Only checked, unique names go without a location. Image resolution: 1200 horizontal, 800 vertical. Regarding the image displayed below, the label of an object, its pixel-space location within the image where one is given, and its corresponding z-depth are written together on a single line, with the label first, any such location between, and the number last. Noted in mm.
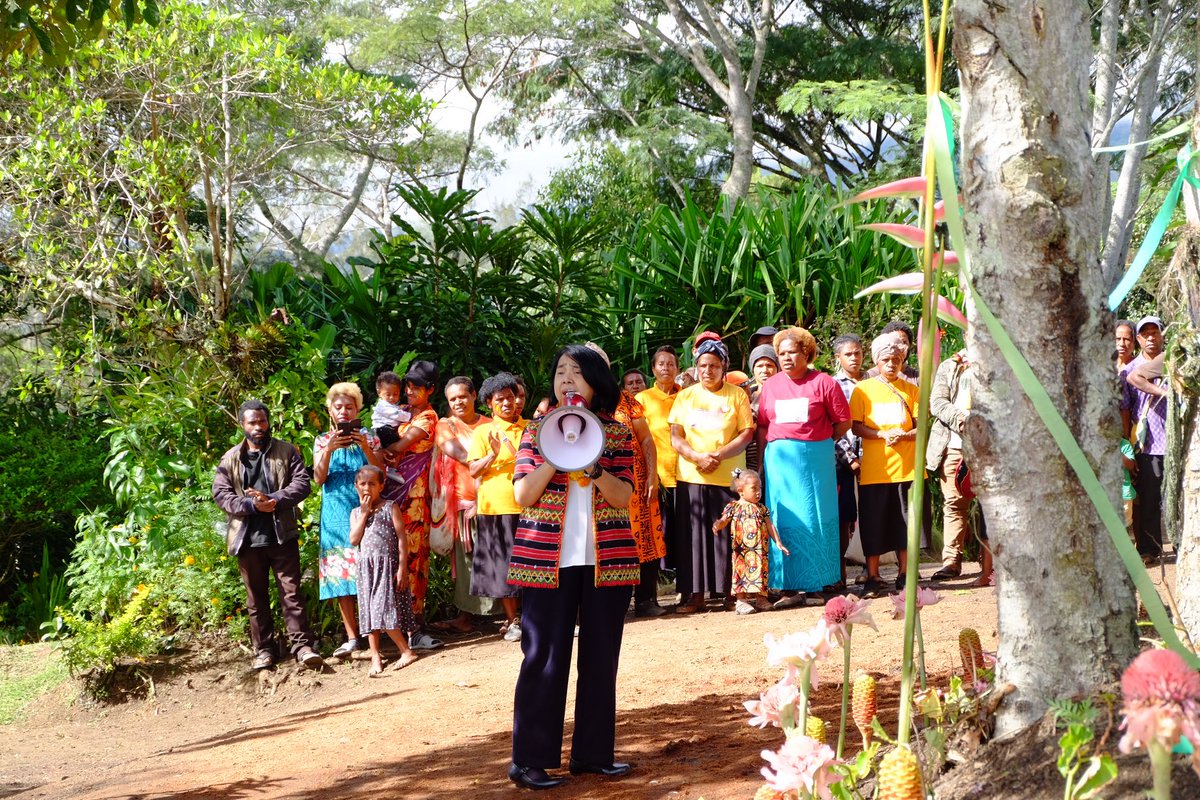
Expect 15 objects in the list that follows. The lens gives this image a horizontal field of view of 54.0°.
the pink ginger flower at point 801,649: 2869
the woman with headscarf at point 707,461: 8070
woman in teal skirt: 7883
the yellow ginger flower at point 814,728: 2992
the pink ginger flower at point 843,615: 3016
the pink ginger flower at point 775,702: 2904
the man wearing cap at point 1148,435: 8719
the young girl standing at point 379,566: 7480
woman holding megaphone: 4516
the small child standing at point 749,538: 7785
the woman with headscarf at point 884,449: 8102
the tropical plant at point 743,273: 10477
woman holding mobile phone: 7695
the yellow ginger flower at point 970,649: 3638
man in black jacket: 7672
